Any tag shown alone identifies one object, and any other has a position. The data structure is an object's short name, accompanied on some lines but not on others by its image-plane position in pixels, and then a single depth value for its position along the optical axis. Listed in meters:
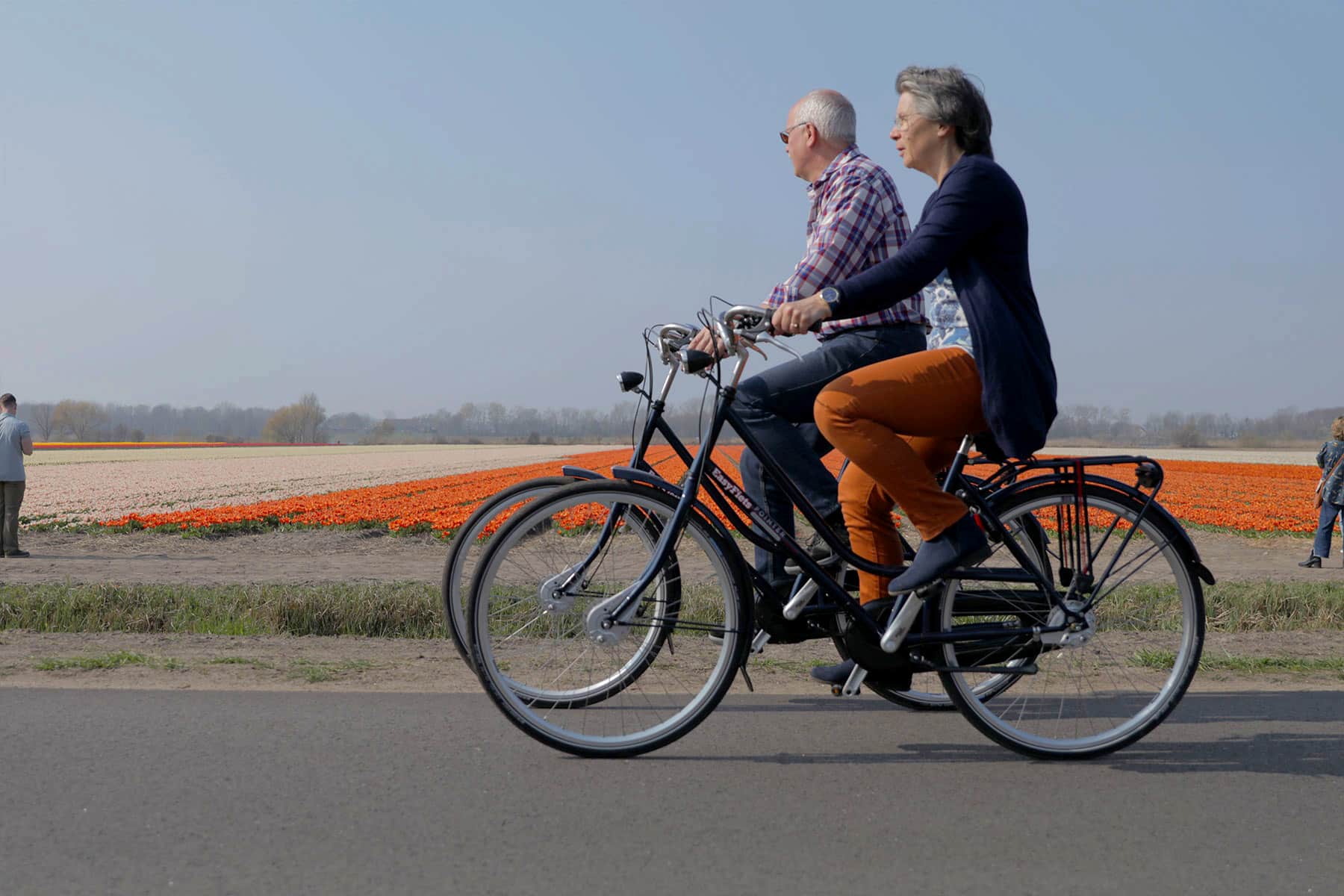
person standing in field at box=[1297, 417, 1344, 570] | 12.61
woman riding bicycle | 3.45
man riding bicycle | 3.93
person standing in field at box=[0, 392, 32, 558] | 13.53
